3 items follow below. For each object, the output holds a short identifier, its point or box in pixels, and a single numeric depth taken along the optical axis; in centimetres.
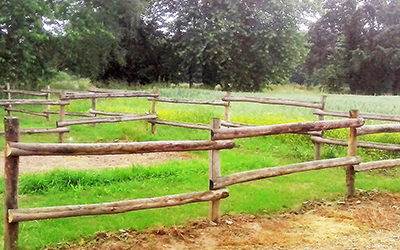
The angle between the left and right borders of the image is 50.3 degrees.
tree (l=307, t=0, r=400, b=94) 3388
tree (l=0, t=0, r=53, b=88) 1800
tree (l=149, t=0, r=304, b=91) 2630
